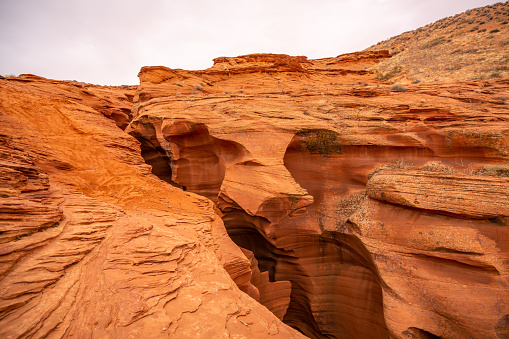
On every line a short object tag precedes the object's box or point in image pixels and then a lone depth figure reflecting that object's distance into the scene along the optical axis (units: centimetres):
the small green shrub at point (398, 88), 1263
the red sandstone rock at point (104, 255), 313
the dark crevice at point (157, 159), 1512
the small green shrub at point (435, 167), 871
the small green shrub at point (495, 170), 772
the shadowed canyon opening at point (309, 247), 962
